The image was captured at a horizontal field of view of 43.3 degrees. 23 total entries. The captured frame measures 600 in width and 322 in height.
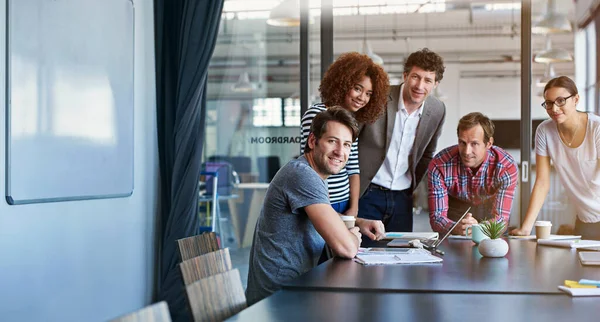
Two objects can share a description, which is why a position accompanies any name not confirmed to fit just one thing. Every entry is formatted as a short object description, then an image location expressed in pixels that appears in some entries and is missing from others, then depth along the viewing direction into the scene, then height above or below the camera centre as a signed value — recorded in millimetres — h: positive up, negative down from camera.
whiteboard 3625 +297
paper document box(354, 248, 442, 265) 2688 -378
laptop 3117 -384
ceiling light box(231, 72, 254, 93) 5848 +543
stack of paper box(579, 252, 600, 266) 2645 -369
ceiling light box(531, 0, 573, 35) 5512 +967
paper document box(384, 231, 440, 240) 3426 -371
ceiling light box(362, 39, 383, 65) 6155 +901
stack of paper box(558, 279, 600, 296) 2027 -366
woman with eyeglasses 3652 -2
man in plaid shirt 3779 -119
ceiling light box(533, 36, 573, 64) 5465 +727
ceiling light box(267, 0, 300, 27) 5785 +1076
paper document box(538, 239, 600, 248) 3224 -386
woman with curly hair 3717 +298
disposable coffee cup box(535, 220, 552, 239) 3514 -346
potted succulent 2885 -355
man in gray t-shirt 2760 -239
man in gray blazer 4172 -13
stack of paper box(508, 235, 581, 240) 3546 -389
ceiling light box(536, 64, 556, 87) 5117 +561
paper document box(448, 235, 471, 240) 3621 -395
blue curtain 5316 +264
